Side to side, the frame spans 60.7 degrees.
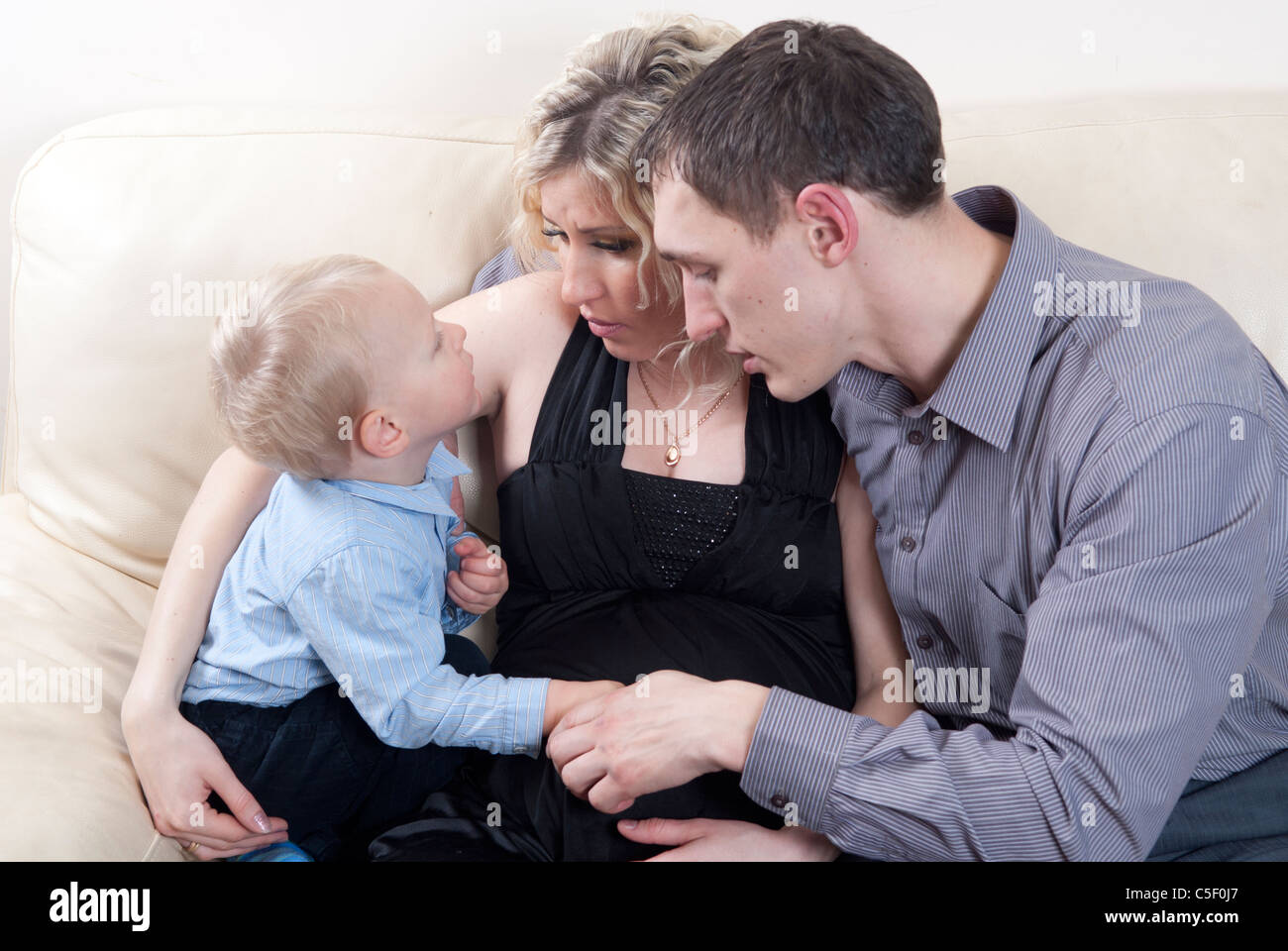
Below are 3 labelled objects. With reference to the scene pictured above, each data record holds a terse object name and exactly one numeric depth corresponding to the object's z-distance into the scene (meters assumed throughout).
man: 1.01
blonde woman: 1.34
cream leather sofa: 1.47
